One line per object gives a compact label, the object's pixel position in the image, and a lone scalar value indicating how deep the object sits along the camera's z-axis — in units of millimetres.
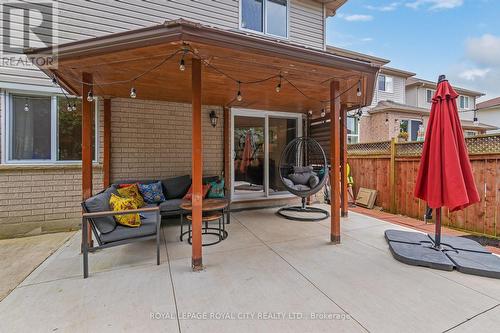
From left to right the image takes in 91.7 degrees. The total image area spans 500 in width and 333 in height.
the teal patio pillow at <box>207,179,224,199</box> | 4729
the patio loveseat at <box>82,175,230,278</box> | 2711
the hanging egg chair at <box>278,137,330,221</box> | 5036
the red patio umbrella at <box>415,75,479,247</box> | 2848
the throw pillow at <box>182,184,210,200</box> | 4453
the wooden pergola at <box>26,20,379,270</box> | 2412
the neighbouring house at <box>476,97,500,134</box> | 18375
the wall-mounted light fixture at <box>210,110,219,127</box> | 5453
